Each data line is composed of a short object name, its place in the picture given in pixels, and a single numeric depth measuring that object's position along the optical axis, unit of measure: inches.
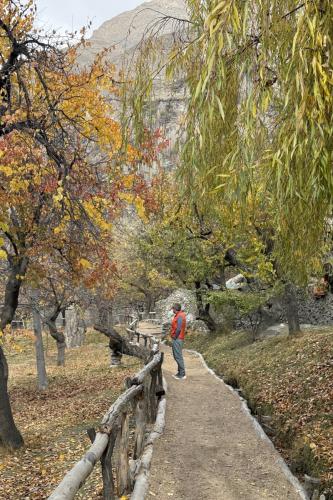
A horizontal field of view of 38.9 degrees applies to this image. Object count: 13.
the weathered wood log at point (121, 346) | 722.7
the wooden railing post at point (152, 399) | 372.7
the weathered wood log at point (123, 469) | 225.0
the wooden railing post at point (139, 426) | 288.2
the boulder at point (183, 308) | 1311.5
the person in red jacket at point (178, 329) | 522.9
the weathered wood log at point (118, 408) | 197.6
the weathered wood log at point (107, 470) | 189.3
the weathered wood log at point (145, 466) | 229.1
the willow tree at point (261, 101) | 154.1
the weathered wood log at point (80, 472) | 128.6
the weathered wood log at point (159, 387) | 456.4
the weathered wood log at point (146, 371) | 305.9
